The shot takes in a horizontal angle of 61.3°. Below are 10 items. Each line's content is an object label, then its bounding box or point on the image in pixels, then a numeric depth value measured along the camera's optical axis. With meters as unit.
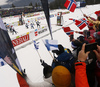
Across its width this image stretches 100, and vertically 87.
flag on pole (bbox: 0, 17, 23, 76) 1.07
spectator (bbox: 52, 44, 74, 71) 1.37
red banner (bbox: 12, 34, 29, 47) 4.77
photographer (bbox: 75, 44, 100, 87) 1.01
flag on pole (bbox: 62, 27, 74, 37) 4.01
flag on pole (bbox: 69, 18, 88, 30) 3.82
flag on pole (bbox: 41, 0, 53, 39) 1.75
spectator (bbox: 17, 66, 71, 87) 1.00
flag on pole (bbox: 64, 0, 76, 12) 3.54
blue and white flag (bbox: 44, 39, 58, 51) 1.83
